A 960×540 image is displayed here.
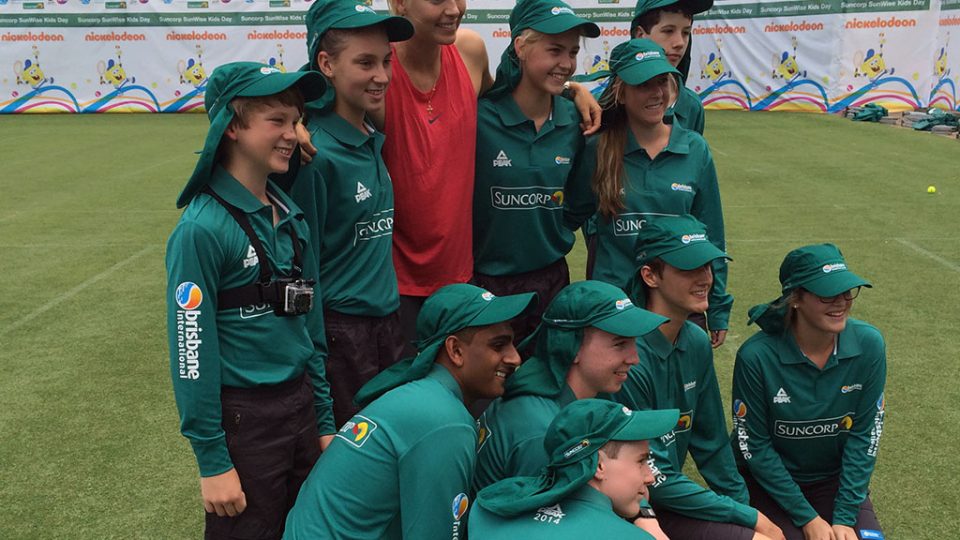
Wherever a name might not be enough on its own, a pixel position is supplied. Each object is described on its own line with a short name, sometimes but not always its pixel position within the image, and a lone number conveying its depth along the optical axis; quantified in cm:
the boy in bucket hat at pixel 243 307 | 275
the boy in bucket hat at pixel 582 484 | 228
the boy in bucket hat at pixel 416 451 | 249
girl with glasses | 368
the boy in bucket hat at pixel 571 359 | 287
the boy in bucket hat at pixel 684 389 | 327
